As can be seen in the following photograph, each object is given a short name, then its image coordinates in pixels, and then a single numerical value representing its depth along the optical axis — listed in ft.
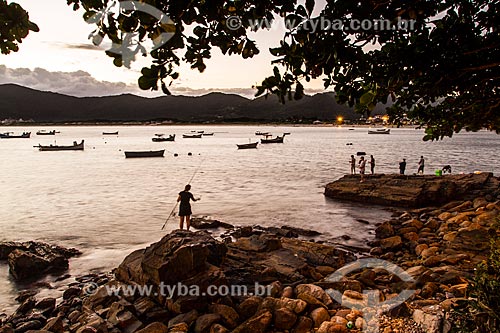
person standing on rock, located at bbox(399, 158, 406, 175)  101.15
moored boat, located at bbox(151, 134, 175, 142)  376.19
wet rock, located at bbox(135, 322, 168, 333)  25.29
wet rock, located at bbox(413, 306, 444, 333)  18.94
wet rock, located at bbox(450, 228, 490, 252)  39.46
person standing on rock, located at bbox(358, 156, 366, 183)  85.92
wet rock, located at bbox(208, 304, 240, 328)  25.79
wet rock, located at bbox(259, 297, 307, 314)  25.79
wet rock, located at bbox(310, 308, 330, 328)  24.36
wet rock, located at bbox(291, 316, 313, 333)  23.97
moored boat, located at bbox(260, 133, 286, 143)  338.69
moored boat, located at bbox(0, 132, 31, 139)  462.48
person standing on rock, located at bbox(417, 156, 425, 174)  107.04
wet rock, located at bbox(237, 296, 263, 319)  26.70
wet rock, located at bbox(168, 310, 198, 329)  26.14
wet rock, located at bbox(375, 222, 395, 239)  52.94
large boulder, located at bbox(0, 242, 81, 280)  43.27
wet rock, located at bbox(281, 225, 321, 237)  57.41
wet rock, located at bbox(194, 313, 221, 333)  25.16
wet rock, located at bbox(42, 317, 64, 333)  28.22
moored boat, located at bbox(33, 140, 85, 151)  265.75
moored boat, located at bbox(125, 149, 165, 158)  213.66
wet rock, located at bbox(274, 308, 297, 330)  24.48
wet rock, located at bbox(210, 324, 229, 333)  24.36
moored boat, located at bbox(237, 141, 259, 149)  277.07
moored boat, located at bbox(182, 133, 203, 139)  487.41
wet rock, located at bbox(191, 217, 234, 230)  62.39
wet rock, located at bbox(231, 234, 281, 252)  40.93
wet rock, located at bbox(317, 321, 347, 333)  22.70
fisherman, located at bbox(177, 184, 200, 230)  52.16
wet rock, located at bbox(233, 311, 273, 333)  23.93
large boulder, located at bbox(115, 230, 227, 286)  29.91
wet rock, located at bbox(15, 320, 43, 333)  29.81
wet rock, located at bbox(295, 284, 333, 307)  27.04
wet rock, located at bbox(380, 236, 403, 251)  46.73
